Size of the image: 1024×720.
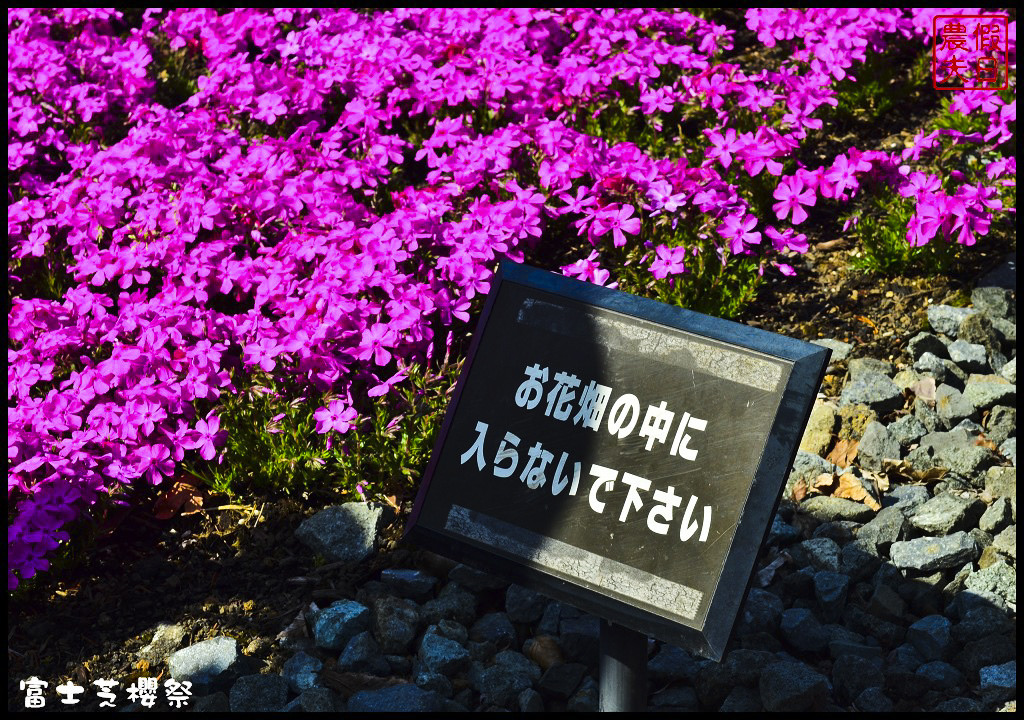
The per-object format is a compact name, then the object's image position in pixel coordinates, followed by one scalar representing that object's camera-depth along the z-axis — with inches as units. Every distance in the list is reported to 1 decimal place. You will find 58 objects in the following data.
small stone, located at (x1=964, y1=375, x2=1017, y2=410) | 148.9
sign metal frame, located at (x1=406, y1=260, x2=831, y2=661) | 89.0
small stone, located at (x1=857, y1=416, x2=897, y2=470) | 144.6
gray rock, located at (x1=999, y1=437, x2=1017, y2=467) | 143.8
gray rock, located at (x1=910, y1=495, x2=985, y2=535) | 131.6
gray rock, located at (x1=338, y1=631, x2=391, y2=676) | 120.0
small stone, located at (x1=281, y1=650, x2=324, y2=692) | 117.6
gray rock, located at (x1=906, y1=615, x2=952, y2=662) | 117.8
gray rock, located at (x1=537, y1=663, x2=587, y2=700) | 115.5
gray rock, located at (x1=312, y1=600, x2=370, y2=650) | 122.8
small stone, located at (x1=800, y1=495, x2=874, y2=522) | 135.7
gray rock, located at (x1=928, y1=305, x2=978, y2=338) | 160.7
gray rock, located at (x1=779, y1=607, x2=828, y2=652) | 119.9
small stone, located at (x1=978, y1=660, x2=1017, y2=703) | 111.0
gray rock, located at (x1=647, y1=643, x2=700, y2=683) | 117.6
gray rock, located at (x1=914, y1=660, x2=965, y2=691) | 112.6
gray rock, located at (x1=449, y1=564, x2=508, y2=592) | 130.1
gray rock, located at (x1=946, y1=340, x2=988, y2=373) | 155.7
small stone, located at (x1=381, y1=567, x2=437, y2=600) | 129.6
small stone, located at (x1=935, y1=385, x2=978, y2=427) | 148.7
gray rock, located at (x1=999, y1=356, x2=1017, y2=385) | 154.1
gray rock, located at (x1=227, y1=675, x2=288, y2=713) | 114.7
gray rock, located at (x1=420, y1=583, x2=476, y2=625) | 126.0
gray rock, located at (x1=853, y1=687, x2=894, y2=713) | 110.2
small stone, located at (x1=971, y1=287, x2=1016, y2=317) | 162.4
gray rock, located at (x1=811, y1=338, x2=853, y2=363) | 160.6
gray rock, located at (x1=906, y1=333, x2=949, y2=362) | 158.6
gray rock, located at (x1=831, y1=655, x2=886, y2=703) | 112.9
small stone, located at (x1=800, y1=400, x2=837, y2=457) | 148.3
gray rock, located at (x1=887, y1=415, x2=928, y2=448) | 147.0
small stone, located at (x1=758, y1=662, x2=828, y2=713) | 108.9
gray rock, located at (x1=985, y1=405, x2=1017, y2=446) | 146.5
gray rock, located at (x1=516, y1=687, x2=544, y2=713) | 112.1
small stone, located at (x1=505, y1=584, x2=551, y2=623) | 125.5
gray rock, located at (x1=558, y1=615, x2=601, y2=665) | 120.6
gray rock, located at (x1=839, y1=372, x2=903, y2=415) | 151.2
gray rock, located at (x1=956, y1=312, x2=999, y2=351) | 158.6
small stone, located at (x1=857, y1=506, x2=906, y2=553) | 131.6
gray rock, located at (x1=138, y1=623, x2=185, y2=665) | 123.9
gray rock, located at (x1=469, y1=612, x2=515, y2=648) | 123.3
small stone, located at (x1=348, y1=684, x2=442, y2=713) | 109.9
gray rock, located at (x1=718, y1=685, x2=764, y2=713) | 111.3
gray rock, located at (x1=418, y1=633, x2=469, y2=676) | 118.3
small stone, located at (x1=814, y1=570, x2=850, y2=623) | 124.0
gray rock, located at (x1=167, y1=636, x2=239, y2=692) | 118.9
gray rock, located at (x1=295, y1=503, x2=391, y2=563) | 135.7
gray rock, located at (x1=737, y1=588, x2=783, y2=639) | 122.5
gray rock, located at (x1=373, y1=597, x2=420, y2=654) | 122.2
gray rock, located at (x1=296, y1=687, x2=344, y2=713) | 111.8
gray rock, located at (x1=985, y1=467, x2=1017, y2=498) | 137.3
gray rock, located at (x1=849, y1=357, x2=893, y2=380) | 155.5
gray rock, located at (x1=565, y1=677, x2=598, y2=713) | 113.0
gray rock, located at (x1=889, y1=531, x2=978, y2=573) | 126.6
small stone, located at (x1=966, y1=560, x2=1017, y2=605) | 123.1
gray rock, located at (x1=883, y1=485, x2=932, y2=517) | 136.2
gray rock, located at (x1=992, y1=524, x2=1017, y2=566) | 127.2
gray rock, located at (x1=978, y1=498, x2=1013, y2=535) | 130.8
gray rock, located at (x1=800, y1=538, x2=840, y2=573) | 129.2
